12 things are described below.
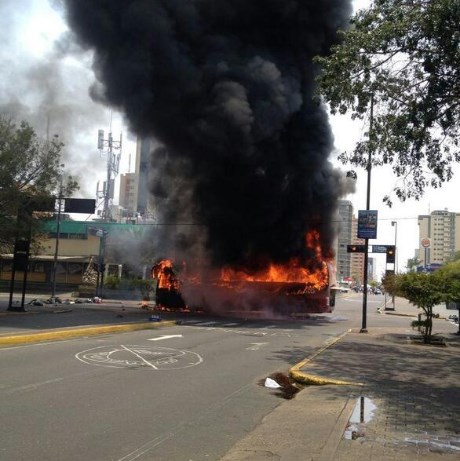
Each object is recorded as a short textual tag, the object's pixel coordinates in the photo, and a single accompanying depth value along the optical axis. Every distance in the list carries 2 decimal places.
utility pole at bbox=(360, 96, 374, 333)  20.70
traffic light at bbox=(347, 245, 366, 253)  23.62
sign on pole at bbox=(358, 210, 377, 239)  21.33
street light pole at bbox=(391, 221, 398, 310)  48.02
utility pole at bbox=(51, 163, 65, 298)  24.25
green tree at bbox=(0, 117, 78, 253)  22.11
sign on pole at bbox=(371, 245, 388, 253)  33.15
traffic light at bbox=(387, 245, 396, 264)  32.03
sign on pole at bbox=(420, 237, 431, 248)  63.61
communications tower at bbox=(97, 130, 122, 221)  63.38
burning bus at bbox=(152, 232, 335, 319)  29.80
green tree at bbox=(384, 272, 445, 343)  16.84
